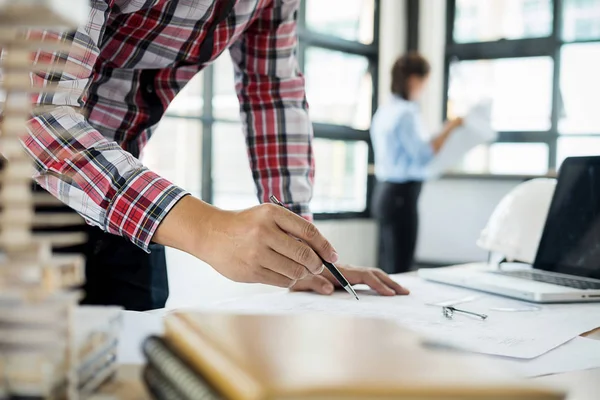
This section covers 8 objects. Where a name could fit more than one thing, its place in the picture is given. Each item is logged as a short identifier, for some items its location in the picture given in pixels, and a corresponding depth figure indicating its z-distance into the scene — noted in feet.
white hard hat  5.30
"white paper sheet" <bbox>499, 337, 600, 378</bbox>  2.32
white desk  1.54
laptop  4.17
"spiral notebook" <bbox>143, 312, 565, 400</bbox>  1.04
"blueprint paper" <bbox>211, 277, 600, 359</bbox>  2.72
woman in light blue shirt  12.75
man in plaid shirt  2.60
